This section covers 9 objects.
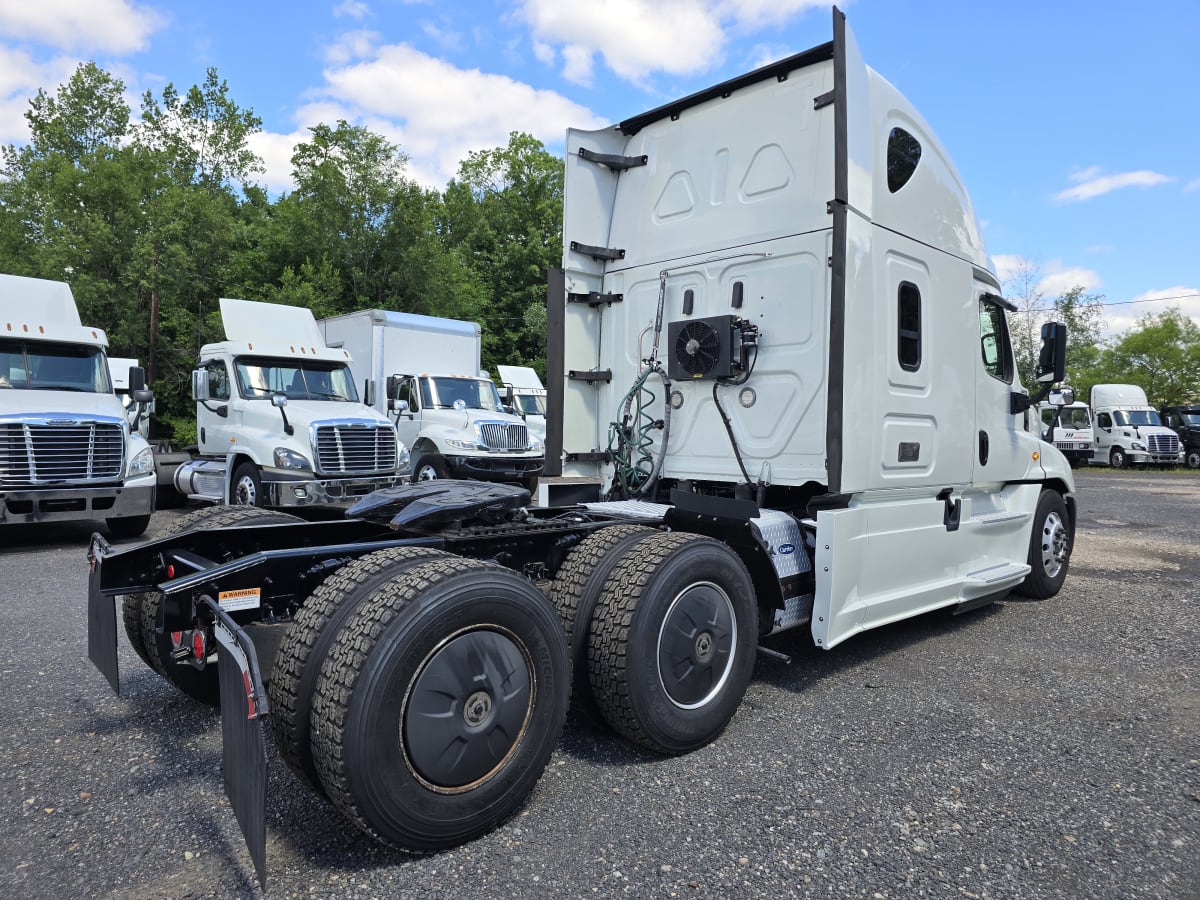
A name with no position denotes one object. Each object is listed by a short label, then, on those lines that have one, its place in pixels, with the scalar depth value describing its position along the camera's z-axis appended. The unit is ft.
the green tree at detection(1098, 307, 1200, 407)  154.92
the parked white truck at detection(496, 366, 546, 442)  65.87
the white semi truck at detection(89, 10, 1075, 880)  8.38
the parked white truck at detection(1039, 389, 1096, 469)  101.76
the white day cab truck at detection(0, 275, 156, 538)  28.48
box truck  45.06
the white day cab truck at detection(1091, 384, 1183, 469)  96.84
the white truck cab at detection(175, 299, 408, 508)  34.91
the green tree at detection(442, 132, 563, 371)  110.52
